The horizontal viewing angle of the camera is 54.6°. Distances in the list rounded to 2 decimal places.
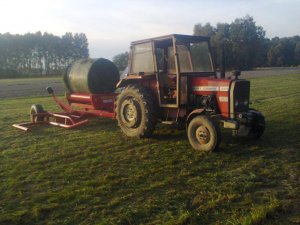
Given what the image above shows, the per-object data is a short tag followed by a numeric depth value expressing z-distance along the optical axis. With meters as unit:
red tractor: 5.74
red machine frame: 7.91
